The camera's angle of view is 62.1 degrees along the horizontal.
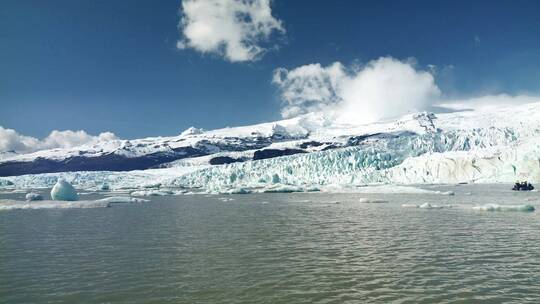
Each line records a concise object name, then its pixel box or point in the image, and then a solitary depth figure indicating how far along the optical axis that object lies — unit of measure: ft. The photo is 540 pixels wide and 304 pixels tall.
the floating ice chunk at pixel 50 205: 110.11
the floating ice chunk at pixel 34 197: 134.21
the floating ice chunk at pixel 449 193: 141.12
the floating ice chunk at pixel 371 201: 118.23
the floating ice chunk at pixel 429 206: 93.10
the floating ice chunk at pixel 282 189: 194.65
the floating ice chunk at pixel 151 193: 192.95
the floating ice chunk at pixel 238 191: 187.89
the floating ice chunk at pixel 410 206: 97.25
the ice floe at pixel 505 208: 82.74
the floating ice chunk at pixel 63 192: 135.03
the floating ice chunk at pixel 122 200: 132.36
